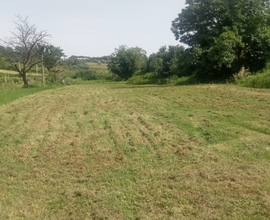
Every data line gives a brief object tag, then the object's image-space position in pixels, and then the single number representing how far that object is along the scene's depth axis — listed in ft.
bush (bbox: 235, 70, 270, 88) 42.49
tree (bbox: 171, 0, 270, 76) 53.04
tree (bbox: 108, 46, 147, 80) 135.74
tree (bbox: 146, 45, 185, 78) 86.50
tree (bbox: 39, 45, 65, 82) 114.52
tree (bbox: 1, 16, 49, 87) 87.00
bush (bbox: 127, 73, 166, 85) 86.66
